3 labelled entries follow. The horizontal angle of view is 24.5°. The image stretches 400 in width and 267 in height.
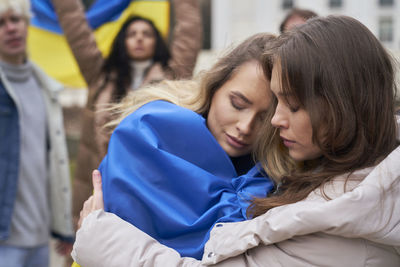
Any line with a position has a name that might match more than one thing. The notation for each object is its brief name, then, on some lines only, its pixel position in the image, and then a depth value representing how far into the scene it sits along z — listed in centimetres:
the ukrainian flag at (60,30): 286
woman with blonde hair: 172
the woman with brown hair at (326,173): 152
